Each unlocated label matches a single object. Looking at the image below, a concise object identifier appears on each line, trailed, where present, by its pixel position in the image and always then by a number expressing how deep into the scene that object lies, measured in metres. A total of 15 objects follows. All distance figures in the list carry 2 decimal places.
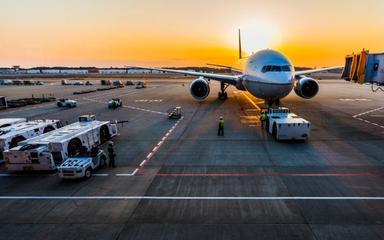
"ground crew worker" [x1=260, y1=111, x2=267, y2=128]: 28.07
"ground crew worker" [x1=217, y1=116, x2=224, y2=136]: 25.12
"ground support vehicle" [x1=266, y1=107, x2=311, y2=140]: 22.38
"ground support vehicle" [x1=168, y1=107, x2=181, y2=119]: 33.97
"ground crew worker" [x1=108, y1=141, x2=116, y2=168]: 17.62
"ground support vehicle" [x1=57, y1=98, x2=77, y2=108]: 44.03
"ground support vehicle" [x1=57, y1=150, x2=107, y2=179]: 15.35
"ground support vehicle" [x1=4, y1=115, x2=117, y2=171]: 16.86
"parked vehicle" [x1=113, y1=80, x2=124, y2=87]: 90.70
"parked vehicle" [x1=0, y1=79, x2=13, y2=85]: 107.22
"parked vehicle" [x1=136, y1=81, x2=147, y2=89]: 82.75
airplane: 29.23
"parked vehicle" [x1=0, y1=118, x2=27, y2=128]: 24.56
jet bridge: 26.25
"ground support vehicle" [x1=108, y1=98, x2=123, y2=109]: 42.32
